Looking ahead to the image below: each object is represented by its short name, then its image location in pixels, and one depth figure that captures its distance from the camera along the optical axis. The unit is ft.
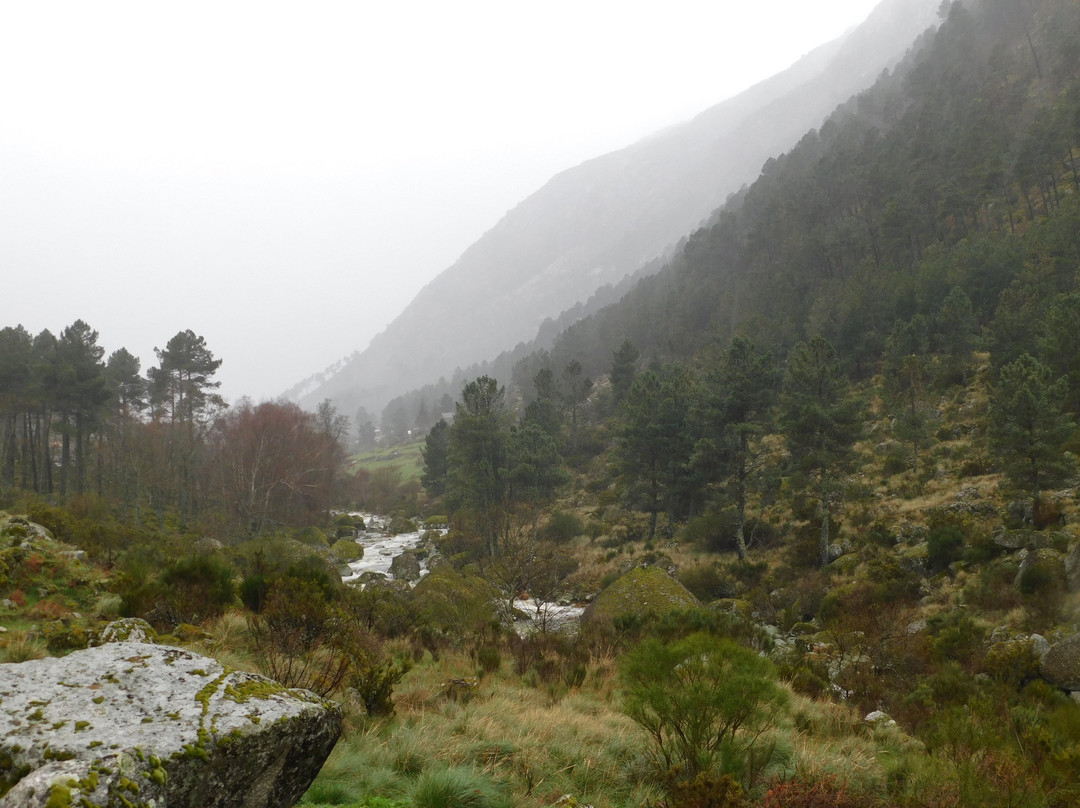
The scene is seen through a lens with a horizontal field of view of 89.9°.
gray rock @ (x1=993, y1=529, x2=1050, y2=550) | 60.03
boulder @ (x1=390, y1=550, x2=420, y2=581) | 103.50
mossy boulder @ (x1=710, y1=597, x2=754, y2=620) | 68.09
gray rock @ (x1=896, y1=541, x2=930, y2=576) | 69.10
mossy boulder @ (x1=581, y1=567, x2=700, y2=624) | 55.52
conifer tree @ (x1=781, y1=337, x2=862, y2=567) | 86.63
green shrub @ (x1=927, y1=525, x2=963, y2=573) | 67.62
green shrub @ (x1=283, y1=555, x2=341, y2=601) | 42.04
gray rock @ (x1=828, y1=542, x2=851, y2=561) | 84.48
